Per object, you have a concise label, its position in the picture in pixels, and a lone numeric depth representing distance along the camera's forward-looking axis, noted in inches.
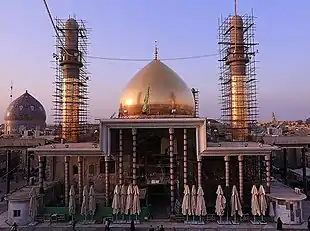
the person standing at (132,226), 941.8
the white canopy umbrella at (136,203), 1021.2
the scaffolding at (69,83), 1562.5
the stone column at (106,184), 1094.4
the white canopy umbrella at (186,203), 1010.1
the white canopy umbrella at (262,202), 996.6
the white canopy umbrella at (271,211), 1021.2
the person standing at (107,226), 945.4
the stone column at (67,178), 1124.9
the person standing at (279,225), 942.4
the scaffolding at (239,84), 1578.5
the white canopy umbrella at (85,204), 1033.5
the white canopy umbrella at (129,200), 1022.3
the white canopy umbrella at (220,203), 1001.5
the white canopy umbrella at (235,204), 1010.1
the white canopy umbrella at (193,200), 1011.8
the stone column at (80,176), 1128.2
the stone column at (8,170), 1400.8
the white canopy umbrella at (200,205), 1003.3
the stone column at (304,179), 1352.1
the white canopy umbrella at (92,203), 1034.7
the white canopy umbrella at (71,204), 1047.2
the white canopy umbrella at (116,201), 1027.3
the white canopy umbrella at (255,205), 995.3
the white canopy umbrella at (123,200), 1034.1
